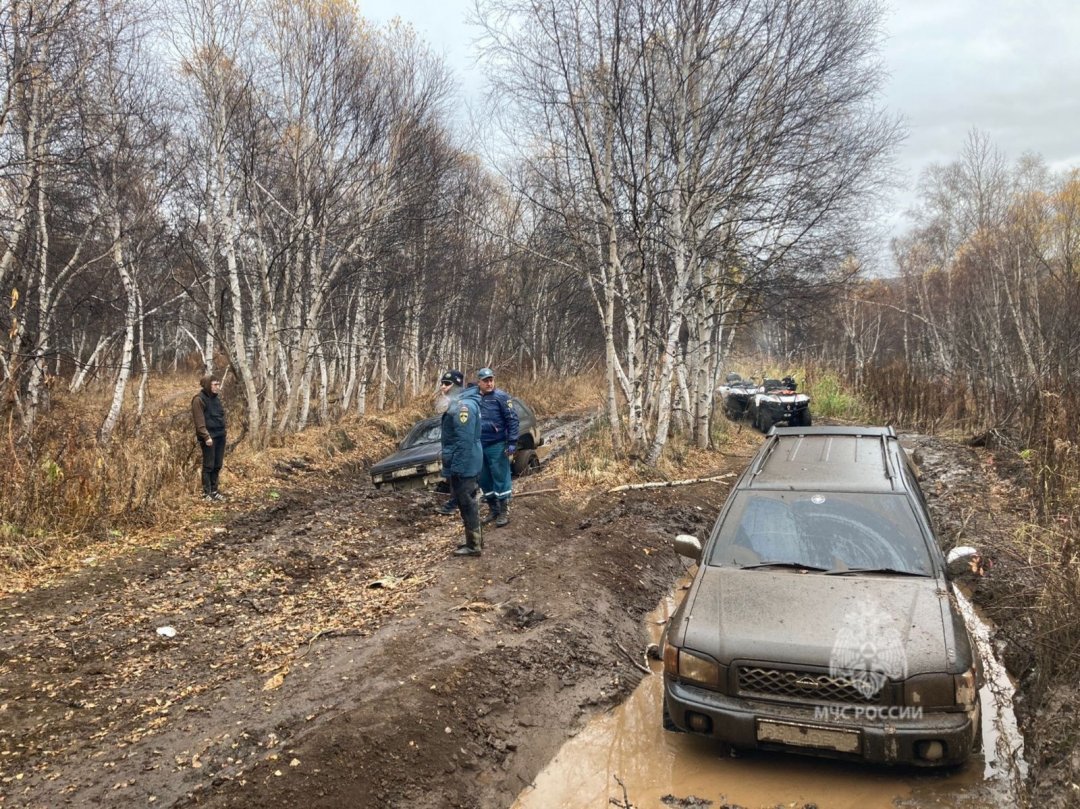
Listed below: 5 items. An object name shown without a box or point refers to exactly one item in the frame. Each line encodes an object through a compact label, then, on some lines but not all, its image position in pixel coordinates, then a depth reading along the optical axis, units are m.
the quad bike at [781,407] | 16.16
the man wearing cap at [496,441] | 7.80
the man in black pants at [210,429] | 8.74
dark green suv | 3.16
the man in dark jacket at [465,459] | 6.37
